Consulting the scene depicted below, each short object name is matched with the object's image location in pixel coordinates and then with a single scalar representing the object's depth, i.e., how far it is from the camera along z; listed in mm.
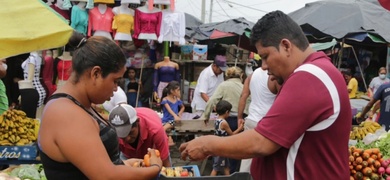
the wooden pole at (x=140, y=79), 9967
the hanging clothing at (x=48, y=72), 9148
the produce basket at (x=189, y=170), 3764
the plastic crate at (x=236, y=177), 2258
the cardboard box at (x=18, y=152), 5090
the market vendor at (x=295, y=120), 1878
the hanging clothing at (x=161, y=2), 9211
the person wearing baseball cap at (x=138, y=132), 3295
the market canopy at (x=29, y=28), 3373
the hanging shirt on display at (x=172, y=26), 9523
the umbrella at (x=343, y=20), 8617
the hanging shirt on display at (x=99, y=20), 9070
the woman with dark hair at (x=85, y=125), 1851
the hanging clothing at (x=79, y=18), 9023
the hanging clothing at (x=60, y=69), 8875
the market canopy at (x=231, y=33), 12648
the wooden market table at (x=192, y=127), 7320
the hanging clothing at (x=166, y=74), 9719
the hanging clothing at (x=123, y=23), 9086
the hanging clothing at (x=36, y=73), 7702
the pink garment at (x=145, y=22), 9266
